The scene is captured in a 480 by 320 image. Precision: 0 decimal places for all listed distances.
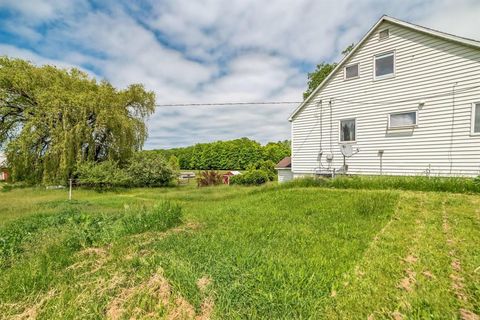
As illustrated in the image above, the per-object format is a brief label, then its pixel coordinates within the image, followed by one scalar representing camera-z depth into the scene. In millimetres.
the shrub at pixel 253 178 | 23078
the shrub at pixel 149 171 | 19609
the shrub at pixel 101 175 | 17547
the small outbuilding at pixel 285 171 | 15462
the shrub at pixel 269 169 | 25125
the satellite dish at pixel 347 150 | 11367
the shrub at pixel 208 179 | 22375
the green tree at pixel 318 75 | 23672
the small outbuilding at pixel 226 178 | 24344
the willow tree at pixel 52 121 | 17500
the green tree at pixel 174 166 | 21942
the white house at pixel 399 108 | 8742
